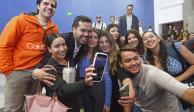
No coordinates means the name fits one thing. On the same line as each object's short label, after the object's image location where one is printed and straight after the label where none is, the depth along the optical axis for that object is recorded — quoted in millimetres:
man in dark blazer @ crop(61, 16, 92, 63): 1425
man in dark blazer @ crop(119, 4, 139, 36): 3664
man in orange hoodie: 1449
